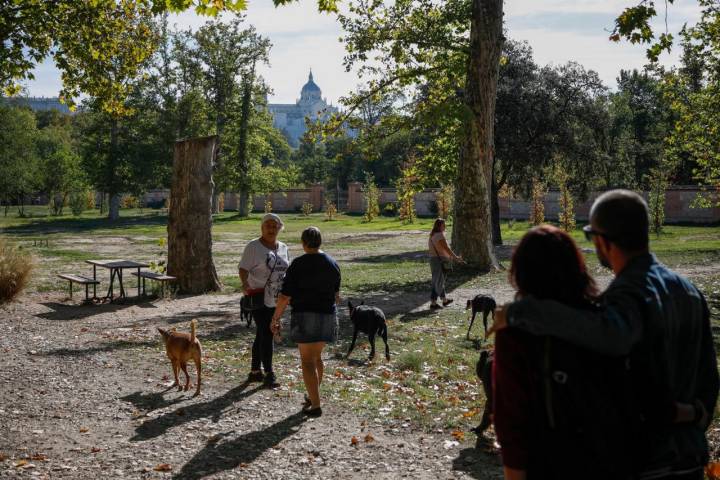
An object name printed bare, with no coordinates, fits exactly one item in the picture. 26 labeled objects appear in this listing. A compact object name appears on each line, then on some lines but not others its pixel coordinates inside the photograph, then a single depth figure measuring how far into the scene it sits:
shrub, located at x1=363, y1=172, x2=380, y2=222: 52.91
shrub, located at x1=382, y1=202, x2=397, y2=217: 60.37
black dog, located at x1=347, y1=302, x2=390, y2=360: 9.59
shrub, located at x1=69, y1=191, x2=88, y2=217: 56.41
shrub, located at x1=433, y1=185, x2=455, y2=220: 46.12
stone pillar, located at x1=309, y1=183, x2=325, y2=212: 71.56
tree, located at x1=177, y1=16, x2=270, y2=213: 56.11
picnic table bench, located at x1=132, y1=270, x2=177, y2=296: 15.11
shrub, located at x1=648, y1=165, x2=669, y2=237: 35.59
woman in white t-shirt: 8.10
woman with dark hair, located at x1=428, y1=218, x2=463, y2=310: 13.86
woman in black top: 6.80
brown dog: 7.74
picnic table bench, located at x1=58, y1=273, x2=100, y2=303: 14.95
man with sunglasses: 2.46
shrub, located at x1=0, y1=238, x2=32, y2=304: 14.38
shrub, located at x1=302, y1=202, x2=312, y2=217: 62.67
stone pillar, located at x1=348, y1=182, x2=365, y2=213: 65.31
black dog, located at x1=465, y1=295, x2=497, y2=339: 10.95
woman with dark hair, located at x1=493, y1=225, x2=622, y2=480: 2.52
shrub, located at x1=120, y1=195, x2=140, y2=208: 76.34
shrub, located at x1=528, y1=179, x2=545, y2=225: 40.42
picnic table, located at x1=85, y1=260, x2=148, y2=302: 15.09
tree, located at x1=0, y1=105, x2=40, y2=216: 55.41
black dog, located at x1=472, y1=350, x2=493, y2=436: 6.01
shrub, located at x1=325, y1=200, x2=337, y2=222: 55.38
